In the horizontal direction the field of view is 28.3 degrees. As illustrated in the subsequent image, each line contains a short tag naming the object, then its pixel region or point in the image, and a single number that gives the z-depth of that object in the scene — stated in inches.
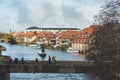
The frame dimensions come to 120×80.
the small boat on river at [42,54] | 2695.7
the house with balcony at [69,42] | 4249.9
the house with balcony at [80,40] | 3429.3
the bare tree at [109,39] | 790.0
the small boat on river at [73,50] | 3387.3
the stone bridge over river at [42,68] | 1061.1
